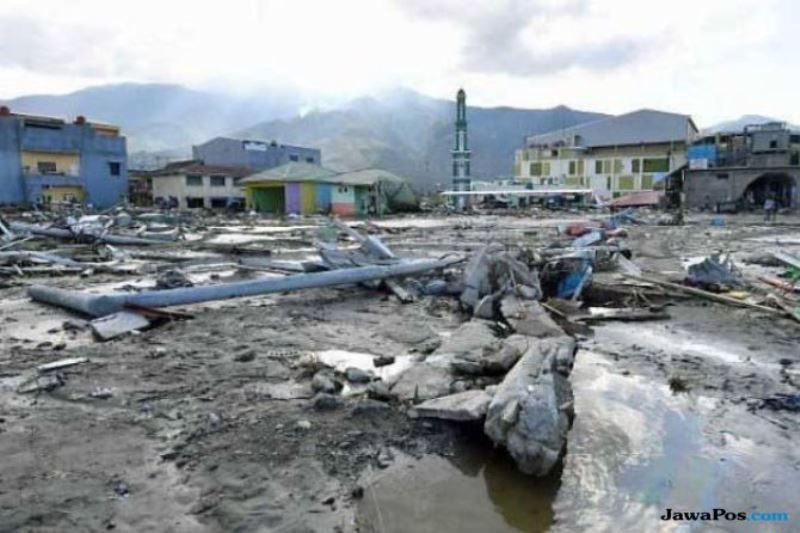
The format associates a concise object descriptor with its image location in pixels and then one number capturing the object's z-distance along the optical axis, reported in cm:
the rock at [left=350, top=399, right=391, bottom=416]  484
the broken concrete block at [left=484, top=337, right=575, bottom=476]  403
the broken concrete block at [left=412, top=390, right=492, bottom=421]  452
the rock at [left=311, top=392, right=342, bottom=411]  493
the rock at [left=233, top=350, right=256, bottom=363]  643
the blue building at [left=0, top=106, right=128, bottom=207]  4094
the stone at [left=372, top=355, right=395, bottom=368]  639
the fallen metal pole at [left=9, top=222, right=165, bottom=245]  1942
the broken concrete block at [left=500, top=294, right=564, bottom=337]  734
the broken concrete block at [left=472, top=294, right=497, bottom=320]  879
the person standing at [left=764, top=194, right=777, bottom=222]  3519
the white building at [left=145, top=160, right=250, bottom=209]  4919
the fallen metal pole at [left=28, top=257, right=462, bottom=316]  799
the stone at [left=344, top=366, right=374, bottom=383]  573
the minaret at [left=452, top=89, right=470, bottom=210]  6178
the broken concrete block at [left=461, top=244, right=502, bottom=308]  970
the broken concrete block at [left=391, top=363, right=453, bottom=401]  517
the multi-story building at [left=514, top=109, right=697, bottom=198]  6612
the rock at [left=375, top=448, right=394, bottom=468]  409
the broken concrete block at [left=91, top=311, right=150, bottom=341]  717
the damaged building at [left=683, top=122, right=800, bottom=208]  4847
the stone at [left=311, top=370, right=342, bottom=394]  535
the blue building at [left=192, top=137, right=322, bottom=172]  6047
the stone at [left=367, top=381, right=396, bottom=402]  514
